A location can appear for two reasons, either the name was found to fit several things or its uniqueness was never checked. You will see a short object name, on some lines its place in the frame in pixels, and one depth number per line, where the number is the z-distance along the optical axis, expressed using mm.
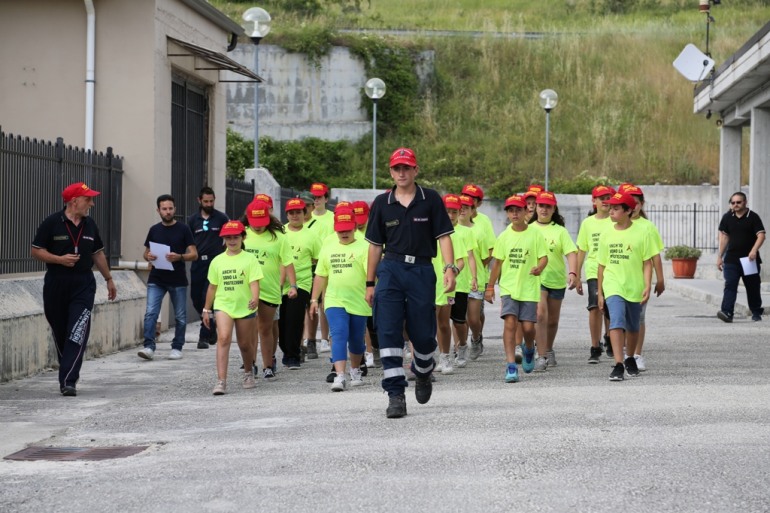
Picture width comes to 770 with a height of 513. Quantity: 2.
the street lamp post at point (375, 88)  36156
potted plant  35875
